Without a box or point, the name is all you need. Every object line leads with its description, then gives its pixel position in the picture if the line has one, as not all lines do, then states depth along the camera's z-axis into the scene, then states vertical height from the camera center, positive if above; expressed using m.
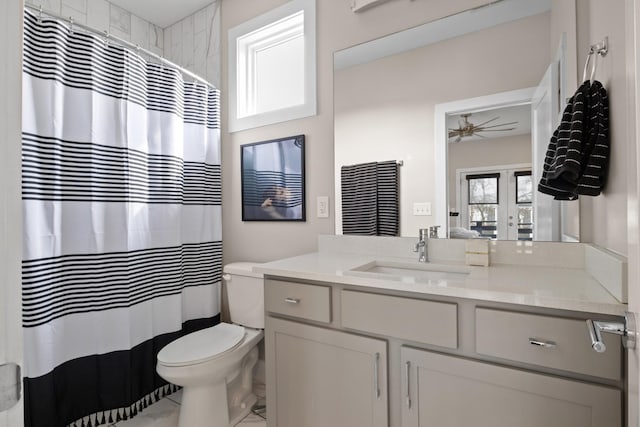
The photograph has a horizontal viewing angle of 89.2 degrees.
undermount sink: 1.37 -0.27
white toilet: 1.55 -0.73
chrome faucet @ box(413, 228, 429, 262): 1.56 -0.17
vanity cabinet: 0.90 -0.50
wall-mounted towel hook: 1.01 +0.51
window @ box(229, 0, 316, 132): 2.10 +1.02
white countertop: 0.90 -0.25
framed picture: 2.04 +0.22
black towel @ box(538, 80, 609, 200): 1.02 +0.20
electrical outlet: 1.93 +0.04
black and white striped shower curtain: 1.46 -0.05
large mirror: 1.40 +0.46
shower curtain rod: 1.52 +0.95
